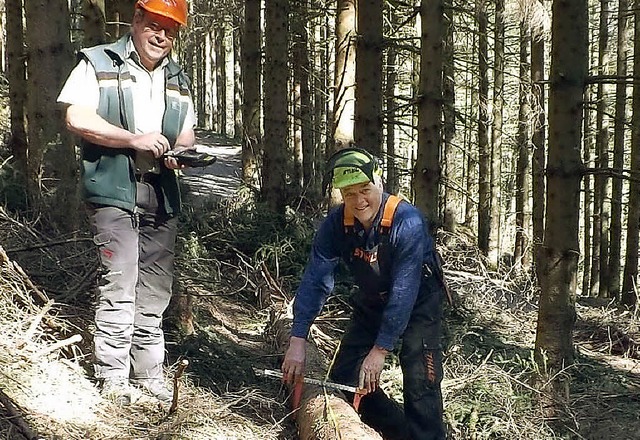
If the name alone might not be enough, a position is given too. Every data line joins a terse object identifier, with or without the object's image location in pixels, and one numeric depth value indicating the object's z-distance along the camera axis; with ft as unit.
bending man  12.38
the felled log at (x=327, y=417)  12.21
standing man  11.91
